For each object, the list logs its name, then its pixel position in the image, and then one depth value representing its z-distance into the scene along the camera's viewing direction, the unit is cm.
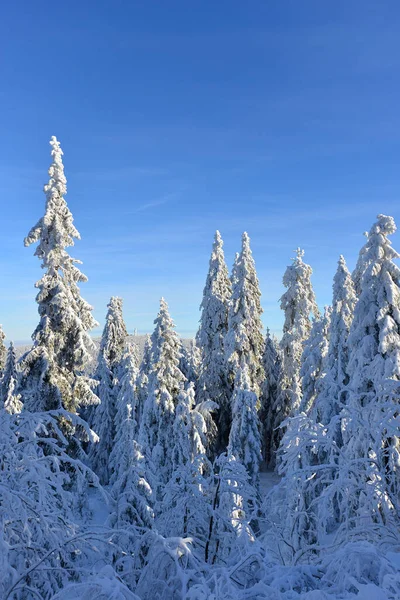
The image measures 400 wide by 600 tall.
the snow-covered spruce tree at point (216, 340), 2805
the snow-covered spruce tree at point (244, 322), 2608
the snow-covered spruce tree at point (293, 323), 3203
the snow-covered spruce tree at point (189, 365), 3366
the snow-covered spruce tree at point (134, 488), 1189
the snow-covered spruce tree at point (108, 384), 3372
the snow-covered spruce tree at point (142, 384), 3279
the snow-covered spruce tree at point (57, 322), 1566
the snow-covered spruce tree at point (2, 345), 3634
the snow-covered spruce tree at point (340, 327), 2059
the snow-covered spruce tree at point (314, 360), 2377
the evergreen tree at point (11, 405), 2177
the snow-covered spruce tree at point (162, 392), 2183
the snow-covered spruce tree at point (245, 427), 2339
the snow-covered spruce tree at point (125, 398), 2770
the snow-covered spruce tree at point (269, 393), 3509
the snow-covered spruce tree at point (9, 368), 3384
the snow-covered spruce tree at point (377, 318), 1419
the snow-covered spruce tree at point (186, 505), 567
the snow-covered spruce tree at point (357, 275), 2808
